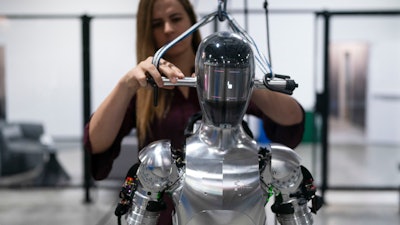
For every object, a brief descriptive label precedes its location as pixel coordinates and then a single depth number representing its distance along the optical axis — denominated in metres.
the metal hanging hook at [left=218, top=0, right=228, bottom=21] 0.81
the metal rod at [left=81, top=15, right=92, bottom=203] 3.22
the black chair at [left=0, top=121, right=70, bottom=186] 3.92
